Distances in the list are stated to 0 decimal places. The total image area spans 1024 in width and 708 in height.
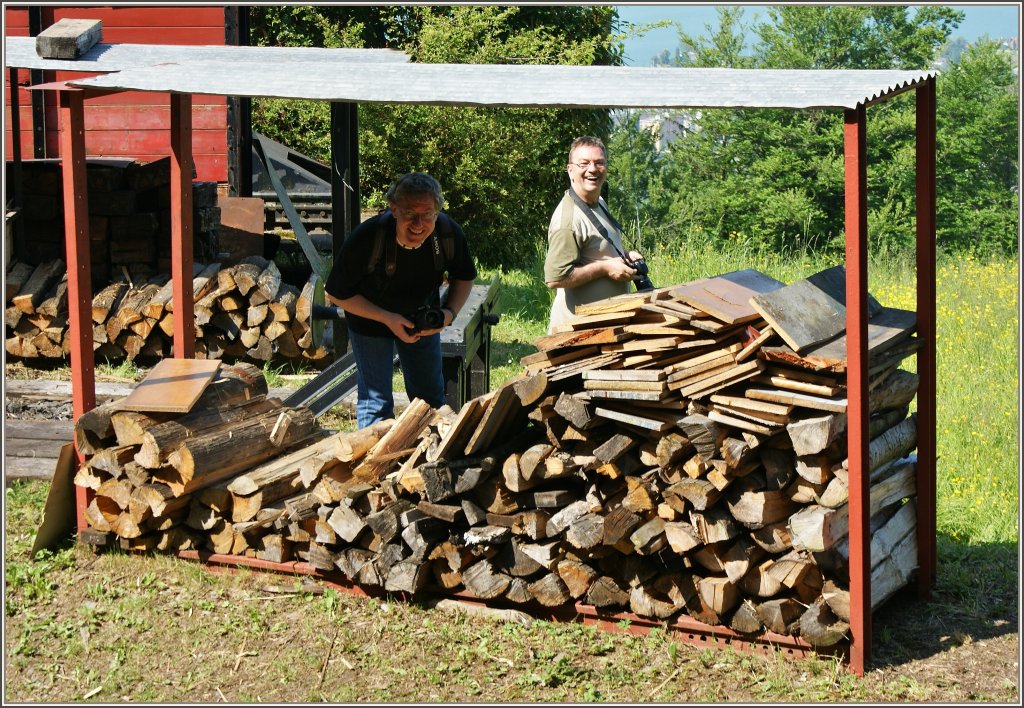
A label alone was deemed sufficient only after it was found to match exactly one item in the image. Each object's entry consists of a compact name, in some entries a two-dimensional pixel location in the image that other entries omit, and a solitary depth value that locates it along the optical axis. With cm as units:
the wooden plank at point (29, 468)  705
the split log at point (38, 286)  1033
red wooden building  1189
